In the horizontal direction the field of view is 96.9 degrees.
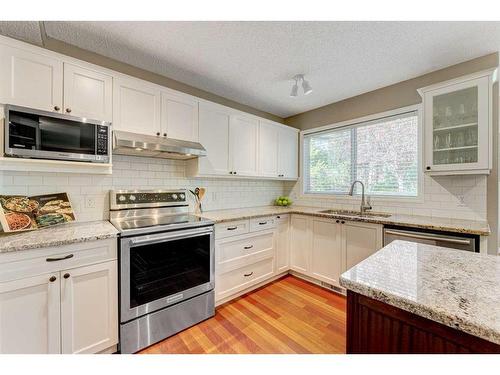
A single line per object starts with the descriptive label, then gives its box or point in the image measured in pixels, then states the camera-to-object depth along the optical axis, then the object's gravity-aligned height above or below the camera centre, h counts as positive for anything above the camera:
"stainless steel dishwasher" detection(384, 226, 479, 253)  1.73 -0.42
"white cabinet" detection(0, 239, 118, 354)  1.28 -0.73
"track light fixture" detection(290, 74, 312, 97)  2.29 +1.07
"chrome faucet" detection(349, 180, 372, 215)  2.79 -0.21
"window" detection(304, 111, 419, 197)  2.62 +0.42
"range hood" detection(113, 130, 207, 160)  1.87 +0.36
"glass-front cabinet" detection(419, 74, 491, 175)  1.92 +0.58
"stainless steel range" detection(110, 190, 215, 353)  1.65 -0.69
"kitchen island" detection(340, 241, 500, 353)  0.62 -0.35
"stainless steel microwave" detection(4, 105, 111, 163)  1.47 +0.36
